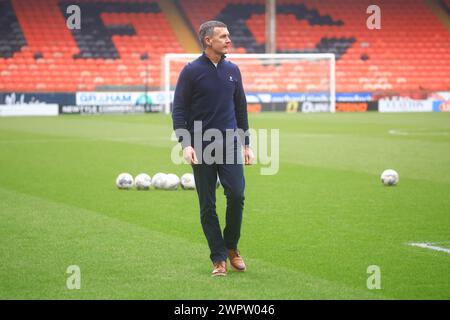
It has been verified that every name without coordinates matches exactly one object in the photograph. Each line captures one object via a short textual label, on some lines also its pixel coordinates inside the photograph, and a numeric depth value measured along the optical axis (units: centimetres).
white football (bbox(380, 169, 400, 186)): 1570
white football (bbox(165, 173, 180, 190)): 1526
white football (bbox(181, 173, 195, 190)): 1537
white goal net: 4703
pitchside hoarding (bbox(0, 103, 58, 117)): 4350
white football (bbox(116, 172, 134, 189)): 1542
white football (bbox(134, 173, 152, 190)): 1535
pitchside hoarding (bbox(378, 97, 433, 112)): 4847
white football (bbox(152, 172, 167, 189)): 1529
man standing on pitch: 843
